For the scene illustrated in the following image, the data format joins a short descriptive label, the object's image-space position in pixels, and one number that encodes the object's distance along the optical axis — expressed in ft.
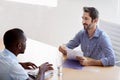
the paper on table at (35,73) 7.29
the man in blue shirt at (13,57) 6.26
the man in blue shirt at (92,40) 9.16
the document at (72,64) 8.25
